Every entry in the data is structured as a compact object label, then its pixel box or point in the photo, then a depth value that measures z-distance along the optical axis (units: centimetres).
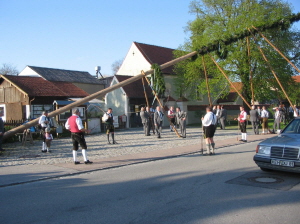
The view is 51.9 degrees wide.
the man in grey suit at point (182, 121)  1800
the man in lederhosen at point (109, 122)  1560
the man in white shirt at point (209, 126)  1115
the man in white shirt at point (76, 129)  957
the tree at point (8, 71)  6556
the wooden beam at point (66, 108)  1275
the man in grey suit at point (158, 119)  1844
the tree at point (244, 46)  2702
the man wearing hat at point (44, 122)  1281
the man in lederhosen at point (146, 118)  1956
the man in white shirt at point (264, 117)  2005
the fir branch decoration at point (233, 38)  1535
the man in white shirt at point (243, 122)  1515
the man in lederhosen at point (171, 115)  1906
